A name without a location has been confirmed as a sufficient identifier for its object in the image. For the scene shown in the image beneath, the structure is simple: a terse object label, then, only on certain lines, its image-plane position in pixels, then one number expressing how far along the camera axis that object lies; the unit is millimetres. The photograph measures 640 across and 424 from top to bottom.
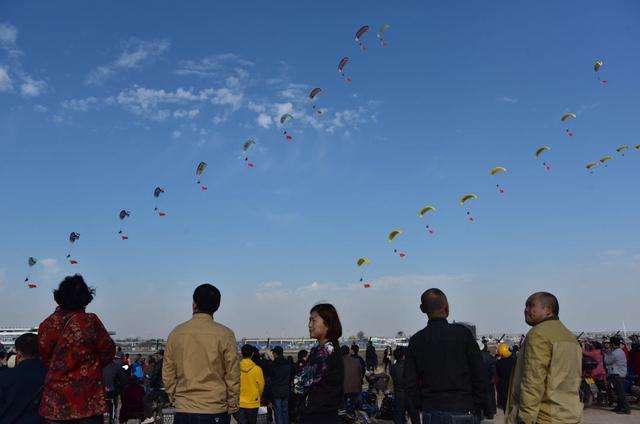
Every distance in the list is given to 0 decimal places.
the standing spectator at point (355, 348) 14562
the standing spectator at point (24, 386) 4797
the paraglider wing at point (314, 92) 23856
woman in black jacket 4422
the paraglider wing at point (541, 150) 25934
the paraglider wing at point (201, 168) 23303
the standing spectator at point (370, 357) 26766
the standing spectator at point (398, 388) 11186
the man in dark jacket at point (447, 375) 4562
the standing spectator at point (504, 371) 10094
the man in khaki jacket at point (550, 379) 4121
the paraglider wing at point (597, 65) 25012
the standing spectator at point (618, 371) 14289
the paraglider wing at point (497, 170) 24328
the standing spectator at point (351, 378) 9281
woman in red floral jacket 4281
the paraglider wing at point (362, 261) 24750
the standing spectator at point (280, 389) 10703
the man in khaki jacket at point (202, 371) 4586
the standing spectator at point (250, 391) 8781
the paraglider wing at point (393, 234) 25555
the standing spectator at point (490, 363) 12198
